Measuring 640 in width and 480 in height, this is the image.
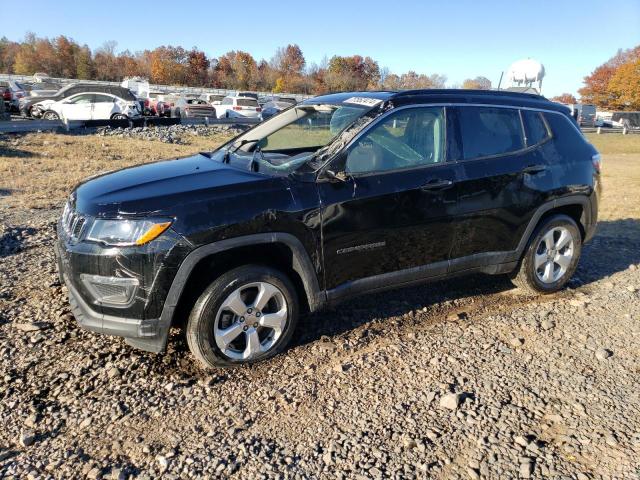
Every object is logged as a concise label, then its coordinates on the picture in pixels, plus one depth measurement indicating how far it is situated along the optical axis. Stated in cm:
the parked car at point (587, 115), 4302
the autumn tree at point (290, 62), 8944
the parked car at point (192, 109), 2981
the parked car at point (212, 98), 3462
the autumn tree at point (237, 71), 8238
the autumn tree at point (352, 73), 8175
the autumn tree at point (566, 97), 9695
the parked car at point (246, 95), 3297
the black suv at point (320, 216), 319
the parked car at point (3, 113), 1903
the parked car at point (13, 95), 2467
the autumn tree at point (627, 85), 6512
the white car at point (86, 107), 2203
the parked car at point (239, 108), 3073
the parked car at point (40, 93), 2409
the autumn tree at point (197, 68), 8138
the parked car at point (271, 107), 3297
